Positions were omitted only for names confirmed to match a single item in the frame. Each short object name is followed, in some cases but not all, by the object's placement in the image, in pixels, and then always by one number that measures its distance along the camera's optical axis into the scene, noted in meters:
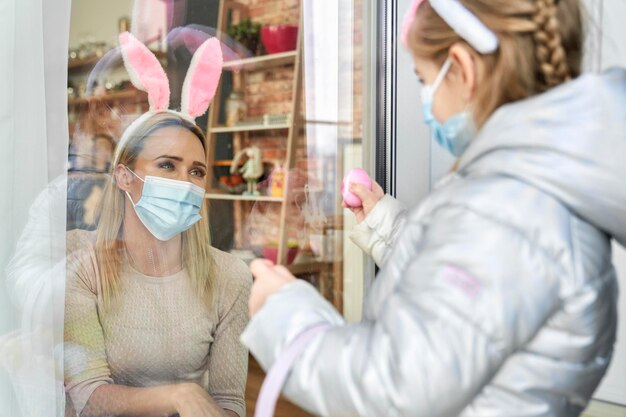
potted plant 1.56
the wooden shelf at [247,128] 1.47
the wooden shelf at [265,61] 1.55
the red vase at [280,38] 1.73
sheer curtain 1.17
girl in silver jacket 0.73
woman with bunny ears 1.29
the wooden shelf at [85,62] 1.24
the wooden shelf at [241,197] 1.42
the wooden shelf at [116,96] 1.28
